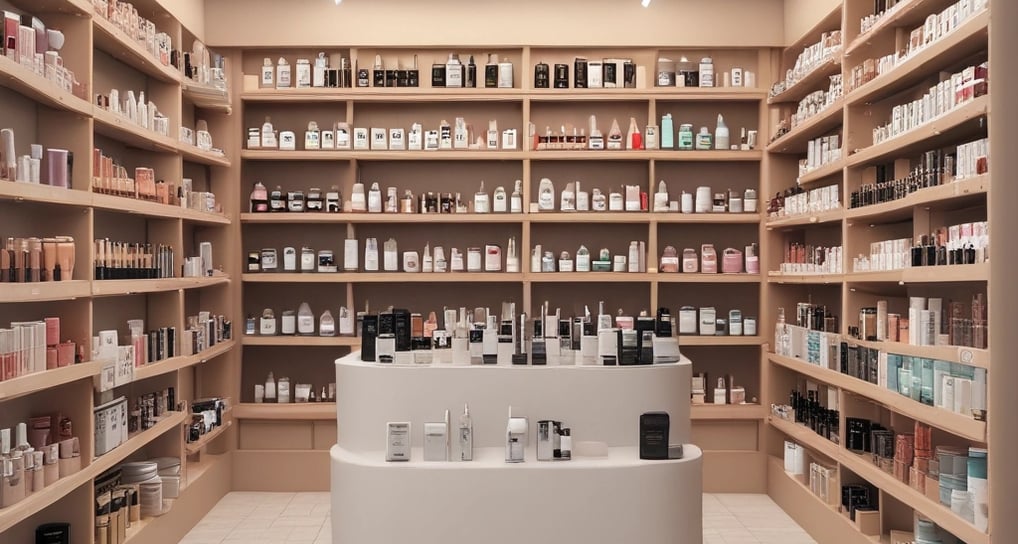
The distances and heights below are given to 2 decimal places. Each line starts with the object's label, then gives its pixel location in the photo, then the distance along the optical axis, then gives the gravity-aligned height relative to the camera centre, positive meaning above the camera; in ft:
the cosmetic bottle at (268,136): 25.86 +4.10
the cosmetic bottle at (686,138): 25.88 +4.05
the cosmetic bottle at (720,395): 25.94 -3.60
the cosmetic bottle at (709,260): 25.81 +0.41
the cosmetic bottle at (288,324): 25.84 -1.47
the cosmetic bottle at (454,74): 25.75 +5.91
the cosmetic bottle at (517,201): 25.73 +2.16
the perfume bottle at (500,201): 25.80 +2.17
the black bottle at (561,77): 25.80 +5.85
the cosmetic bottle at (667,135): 25.93 +4.14
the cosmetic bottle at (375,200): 25.68 +2.20
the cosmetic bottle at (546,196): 25.80 +2.31
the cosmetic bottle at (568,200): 25.80 +2.19
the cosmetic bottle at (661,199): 25.73 +2.21
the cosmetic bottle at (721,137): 25.88 +4.07
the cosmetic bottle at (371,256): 25.80 +0.54
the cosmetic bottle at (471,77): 25.88 +5.86
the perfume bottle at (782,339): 23.45 -1.78
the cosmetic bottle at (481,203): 25.76 +2.10
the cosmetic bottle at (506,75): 25.80 +5.90
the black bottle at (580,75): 25.93 +5.93
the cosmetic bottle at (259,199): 25.86 +2.24
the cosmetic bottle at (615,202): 25.75 +2.13
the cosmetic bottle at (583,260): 25.70 +0.41
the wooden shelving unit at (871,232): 14.16 +0.99
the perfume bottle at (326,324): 25.80 -1.47
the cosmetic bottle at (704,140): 25.86 +3.98
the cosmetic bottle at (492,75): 25.82 +5.90
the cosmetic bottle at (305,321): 25.90 -1.39
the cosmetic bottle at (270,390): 26.09 -3.46
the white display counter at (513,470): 15.98 -3.61
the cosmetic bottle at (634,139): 25.86 +4.02
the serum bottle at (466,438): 16.30 -3.07
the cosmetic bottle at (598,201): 25.75 +2.16
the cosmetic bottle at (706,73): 26.03 +6.00
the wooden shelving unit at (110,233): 14.94 +0.90
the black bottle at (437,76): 25.85 +5.88
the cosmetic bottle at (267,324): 25.93 -1.48
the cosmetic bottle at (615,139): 25.85 +4.01
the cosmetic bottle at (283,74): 25.80 +5.93
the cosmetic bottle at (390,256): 25.70 +0.54
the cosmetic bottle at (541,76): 25.77 +5.86
